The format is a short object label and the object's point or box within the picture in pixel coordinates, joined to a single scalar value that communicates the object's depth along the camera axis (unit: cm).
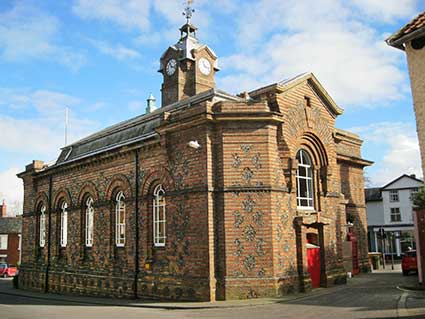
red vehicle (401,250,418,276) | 2262
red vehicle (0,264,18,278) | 4403
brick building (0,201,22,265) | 5309
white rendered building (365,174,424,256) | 4434
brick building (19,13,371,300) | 1491
